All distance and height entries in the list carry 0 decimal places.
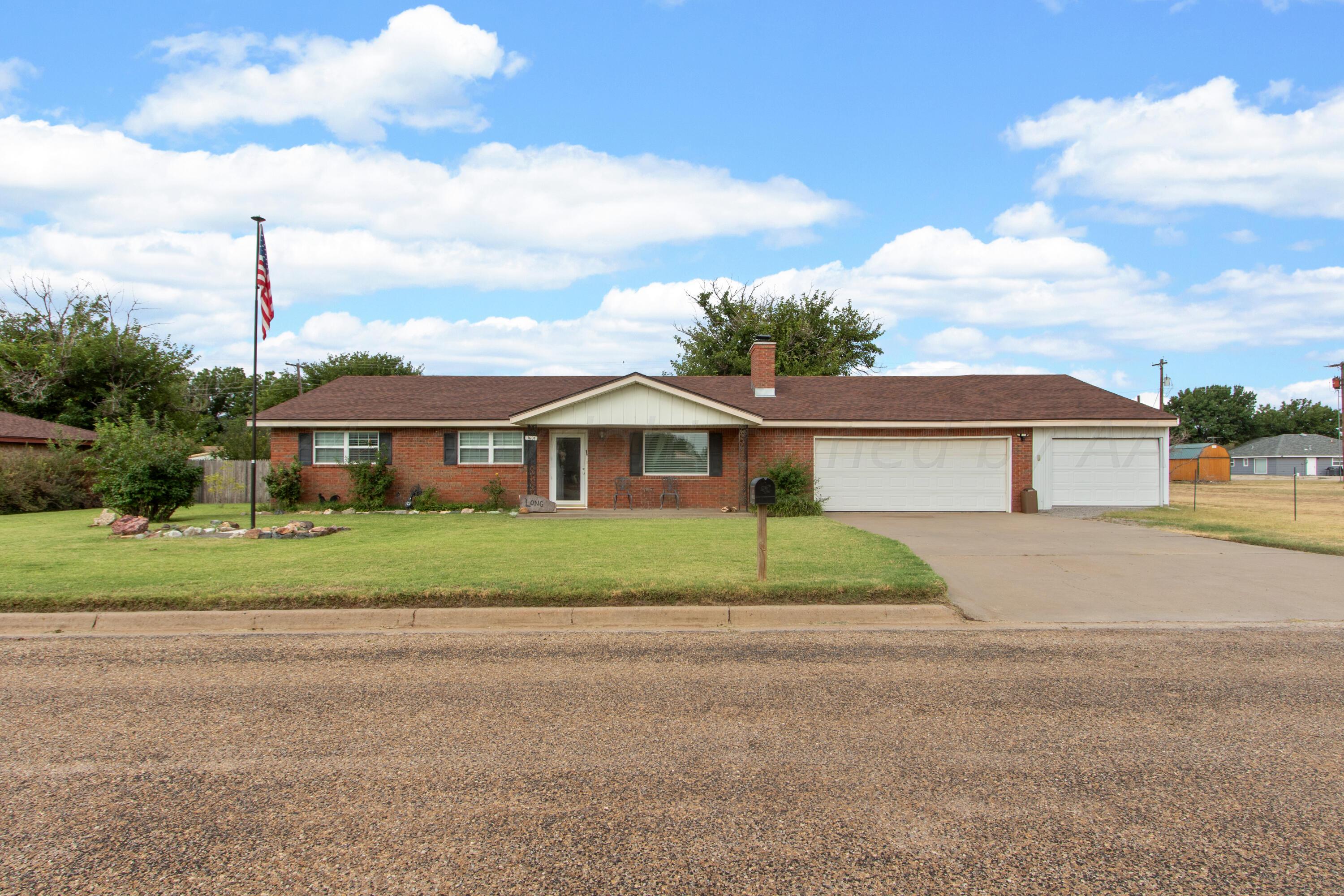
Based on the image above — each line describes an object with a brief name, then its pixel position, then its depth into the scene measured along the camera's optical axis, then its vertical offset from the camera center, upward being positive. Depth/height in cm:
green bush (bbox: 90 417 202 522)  1559 -17
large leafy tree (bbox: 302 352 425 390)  5256 +660
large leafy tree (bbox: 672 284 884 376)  3947 +661
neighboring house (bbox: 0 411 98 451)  2406 +99
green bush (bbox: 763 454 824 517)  1867 -71
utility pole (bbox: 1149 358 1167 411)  5275 +568
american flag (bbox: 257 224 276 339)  1466 +347
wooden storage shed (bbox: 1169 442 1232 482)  5069 -36
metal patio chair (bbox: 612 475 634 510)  2009 -62
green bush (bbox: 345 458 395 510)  1973 -58
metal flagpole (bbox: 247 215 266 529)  1466 +305
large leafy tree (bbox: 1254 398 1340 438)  8075 +450
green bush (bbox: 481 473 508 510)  1997 -84
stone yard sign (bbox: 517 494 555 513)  1866 -100
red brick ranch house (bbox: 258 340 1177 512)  2006 +27
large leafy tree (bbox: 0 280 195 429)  3212 +409
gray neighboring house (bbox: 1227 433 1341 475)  6412 +50
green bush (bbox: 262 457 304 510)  1992 -54
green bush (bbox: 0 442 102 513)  2038 -46
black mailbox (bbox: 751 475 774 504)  803 -31
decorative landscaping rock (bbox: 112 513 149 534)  1397 -114
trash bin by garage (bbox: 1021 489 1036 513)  1970 -99
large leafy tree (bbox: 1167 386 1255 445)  7994 +483
